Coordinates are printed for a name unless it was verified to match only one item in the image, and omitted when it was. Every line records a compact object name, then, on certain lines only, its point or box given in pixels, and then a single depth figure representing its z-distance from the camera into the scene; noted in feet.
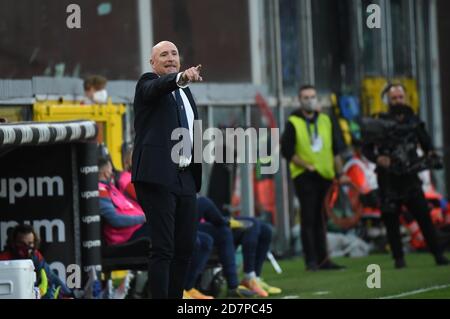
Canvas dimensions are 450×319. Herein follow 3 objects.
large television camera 50.06
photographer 50.11
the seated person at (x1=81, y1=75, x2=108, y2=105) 47.16
